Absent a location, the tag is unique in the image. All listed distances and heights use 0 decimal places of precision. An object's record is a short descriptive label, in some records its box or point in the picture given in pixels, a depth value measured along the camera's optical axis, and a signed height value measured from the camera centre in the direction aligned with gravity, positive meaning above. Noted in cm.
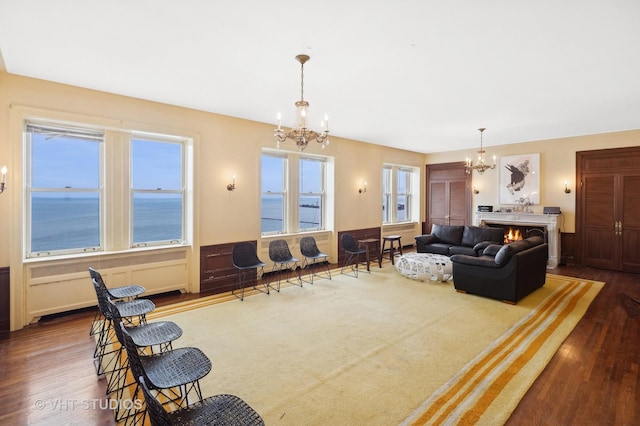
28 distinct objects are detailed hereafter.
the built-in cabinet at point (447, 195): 884 +44
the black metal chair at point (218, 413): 158 -105
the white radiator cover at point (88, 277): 387 -90
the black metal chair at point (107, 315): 288 -97
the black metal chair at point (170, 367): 181 -101
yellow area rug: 236 -140
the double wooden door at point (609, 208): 641 +5
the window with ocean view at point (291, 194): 636 +35
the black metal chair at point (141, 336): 237 -100
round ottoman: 564 -104
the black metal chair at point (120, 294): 347 -92
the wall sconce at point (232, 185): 542 +43
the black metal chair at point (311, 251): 580 -77
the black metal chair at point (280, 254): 549 -77
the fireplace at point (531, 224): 700 -33
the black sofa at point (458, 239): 682 -66
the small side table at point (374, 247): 771 -90
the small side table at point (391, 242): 718 -72
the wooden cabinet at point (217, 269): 519 -99
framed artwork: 752 +79
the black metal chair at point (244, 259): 503 -80
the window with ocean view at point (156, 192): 471 +29
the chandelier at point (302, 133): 320 +79
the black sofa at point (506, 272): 454 -93
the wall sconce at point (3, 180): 354 +34
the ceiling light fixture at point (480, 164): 639 +95
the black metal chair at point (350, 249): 638 -79
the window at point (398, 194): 891 +49
